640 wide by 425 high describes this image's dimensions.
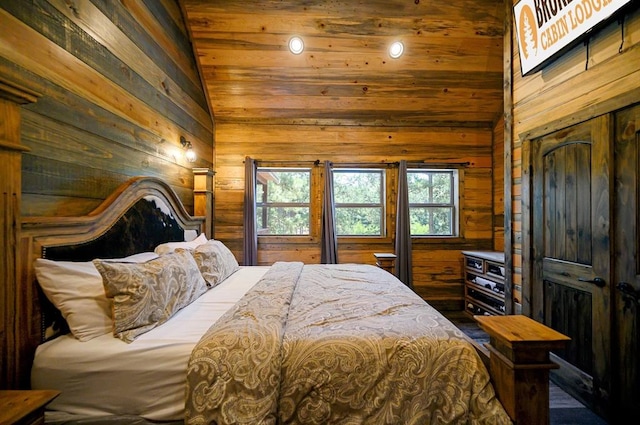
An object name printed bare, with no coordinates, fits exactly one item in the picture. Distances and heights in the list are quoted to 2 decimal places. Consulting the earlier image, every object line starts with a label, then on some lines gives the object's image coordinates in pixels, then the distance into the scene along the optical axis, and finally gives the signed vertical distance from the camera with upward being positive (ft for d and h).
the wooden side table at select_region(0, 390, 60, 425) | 2.75 -1.98
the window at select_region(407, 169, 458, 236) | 13.69 +0.62
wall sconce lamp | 9.91 +2.35
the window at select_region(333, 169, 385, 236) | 13.60 +0.63
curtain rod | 13.05 +2.38
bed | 3.61 -1.97
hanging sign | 5.73 +4.33
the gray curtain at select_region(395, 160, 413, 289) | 12.71 -0.90
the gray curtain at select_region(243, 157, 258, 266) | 12.56 -0.08
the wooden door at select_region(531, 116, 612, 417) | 5.95 -0.85
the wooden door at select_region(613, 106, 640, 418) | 5.41 -1.06
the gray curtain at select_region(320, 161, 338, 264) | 12.75 -0.36
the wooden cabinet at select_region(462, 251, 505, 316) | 10.27 -2.74
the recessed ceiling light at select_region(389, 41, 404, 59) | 10.76 +6.36
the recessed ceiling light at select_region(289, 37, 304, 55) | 10.48 +6.35
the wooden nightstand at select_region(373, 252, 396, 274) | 9.96 -1.69
